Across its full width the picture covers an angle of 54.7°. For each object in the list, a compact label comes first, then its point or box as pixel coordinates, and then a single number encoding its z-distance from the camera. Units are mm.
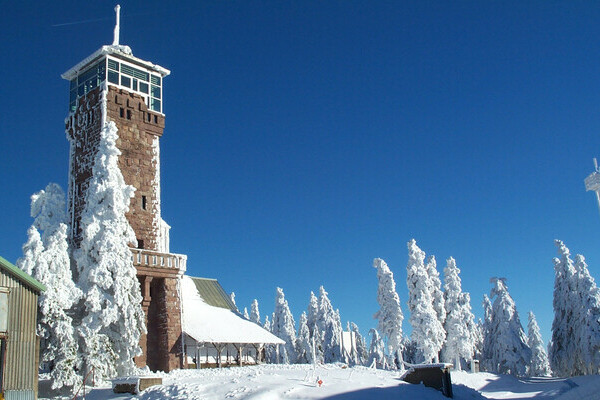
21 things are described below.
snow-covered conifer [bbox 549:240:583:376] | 50156
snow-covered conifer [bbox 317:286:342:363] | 80625
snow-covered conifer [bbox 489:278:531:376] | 55531
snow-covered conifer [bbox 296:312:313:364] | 81750
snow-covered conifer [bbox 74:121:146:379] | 27562
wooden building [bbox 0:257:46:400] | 22281
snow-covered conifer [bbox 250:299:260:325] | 95938
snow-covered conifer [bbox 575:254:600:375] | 47219
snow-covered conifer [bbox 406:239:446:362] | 52031
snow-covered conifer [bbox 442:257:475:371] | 55969
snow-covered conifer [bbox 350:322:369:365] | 112250
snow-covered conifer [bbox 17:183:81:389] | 25953
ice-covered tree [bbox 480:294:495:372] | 58594
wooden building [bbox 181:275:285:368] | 35438
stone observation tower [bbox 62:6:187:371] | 33844
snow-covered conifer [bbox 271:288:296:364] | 78938
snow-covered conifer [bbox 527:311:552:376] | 71050
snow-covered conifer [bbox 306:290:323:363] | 82250
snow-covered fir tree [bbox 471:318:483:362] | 79069
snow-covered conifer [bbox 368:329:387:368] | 93269
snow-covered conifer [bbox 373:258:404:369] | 55406
